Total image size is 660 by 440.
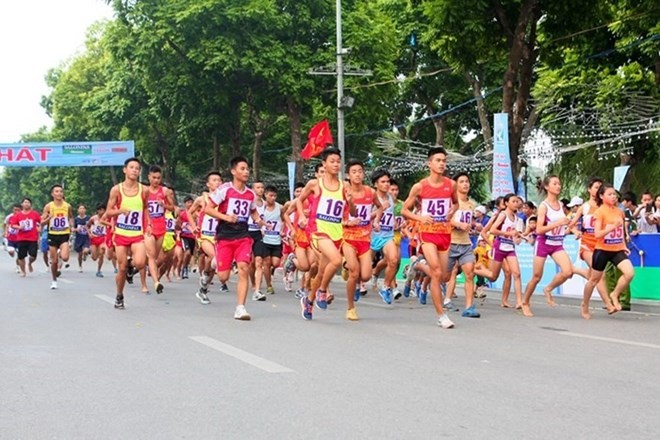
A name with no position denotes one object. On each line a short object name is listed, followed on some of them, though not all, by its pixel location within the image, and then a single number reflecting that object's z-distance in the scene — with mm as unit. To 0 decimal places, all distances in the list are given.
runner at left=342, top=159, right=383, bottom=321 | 11453
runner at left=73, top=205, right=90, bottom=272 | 27122
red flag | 27422
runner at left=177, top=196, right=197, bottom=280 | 21047
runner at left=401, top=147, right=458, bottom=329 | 10781
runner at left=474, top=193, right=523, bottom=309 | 13492
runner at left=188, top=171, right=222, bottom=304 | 14242
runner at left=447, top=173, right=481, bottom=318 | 12320
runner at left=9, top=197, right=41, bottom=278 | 22109
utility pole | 28750
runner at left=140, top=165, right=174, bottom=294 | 15016
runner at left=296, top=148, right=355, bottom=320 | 10969
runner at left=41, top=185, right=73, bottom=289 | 18250
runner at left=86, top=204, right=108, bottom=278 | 24594
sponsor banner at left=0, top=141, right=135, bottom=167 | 44375
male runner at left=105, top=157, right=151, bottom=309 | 12711
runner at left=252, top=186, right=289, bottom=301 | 16734
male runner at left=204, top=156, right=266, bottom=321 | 11555
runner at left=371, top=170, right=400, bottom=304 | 14172
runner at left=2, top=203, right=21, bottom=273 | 22786
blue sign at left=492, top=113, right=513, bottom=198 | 18312
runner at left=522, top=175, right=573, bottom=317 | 12445
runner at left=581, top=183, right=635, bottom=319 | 11914
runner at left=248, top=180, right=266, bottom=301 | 15367
